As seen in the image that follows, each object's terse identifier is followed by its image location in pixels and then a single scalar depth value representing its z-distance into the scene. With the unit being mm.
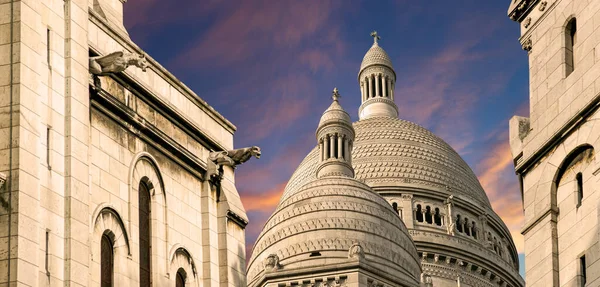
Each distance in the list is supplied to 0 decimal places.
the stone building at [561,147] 37781
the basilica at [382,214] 86062
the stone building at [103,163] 31047
